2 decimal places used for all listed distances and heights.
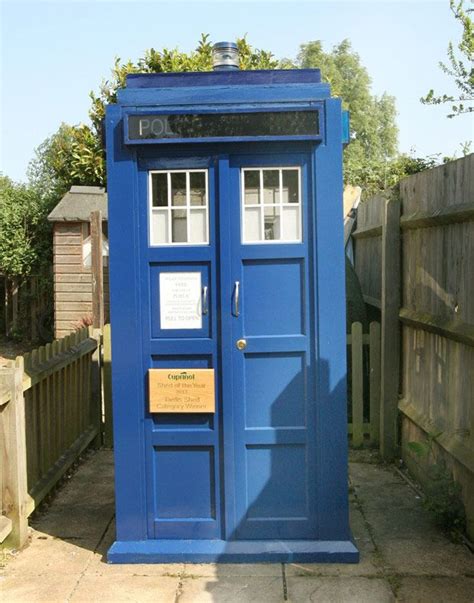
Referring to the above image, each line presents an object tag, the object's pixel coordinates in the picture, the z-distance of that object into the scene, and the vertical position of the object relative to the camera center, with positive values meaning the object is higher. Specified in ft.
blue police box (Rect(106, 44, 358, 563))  14.58 -0.90
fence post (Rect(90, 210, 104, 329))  28.53 +0.44
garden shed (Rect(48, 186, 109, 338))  44.75 +1.45
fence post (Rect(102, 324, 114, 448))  24.48 -3.41
